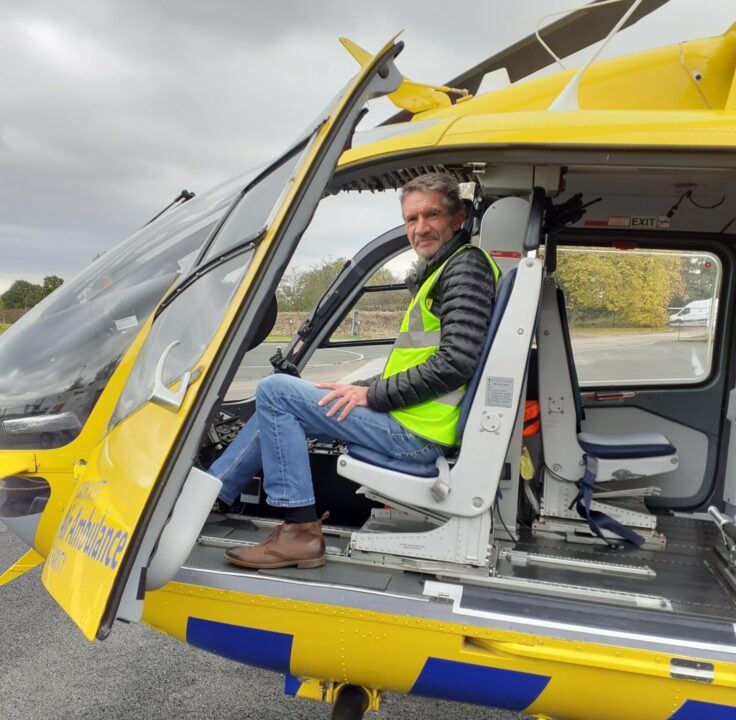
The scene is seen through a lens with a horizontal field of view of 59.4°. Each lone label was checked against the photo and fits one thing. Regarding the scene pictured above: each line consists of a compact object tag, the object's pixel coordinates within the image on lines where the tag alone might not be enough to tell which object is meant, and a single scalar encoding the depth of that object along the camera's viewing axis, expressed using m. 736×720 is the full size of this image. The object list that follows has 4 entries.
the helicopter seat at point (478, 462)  2.12
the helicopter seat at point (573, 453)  2.88
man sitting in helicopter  2.12
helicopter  1.78
